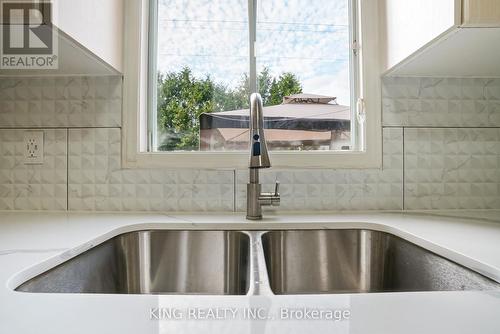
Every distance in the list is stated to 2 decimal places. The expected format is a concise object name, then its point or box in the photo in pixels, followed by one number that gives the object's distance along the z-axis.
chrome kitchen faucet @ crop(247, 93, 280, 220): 0.95
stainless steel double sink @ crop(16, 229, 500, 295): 0.85
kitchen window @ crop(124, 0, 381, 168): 1.21
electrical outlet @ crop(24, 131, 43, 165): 1.11
